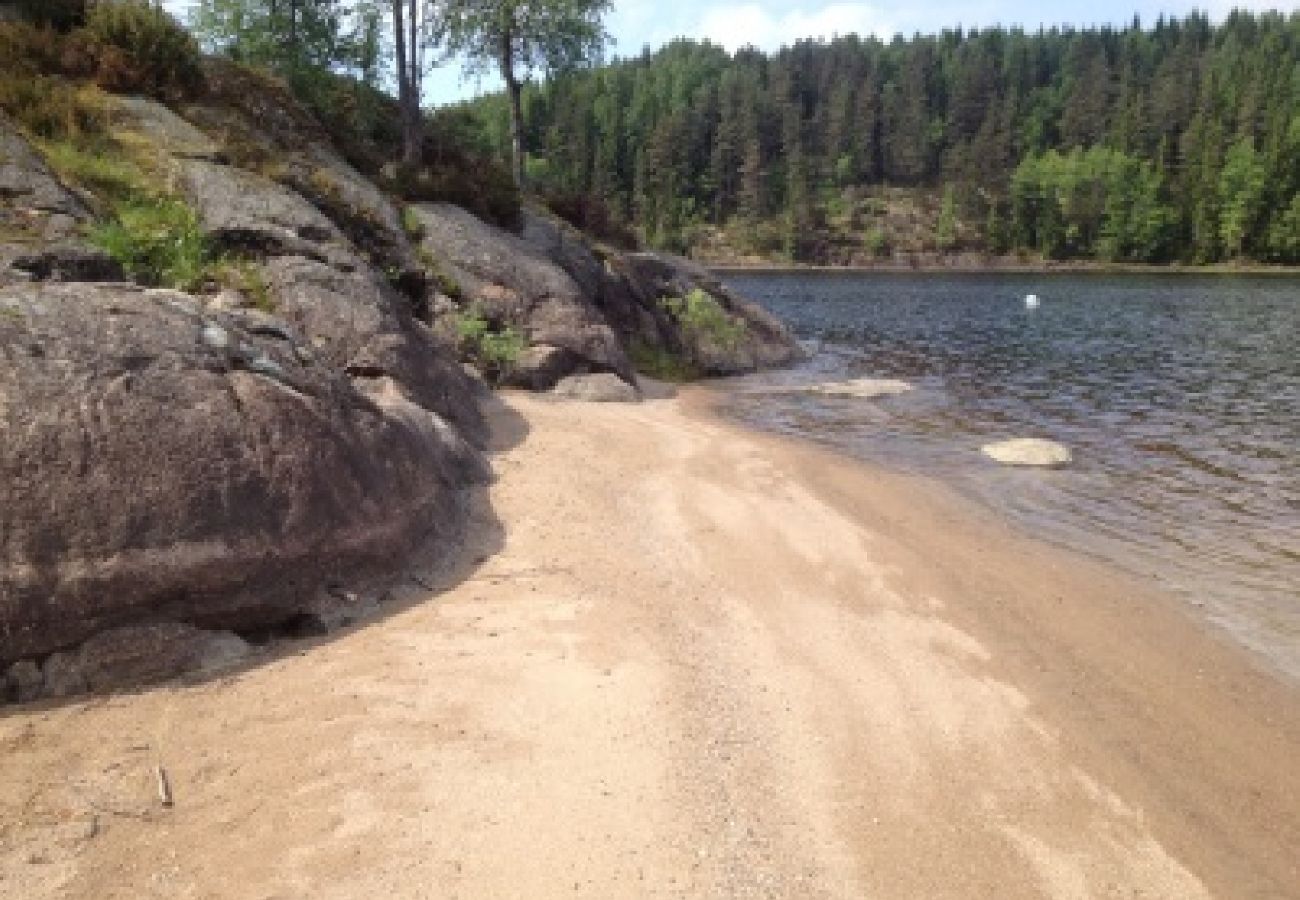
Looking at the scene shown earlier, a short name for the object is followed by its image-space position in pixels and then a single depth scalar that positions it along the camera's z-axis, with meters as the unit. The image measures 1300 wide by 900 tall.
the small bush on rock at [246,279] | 12.62
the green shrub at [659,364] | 24.95
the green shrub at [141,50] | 16.66
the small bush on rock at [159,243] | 11.59
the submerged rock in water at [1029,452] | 16.03
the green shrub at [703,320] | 27.27
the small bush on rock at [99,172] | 13.53
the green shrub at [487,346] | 17.75
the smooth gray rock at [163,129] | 15.55
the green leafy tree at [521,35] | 30.98
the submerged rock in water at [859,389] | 23.52
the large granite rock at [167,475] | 6.01
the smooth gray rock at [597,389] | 18.64
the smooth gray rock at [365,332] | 12.20
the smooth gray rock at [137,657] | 5.94
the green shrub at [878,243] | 124.06
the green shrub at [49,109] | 14.41
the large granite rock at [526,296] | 19.05
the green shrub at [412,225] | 19.66
